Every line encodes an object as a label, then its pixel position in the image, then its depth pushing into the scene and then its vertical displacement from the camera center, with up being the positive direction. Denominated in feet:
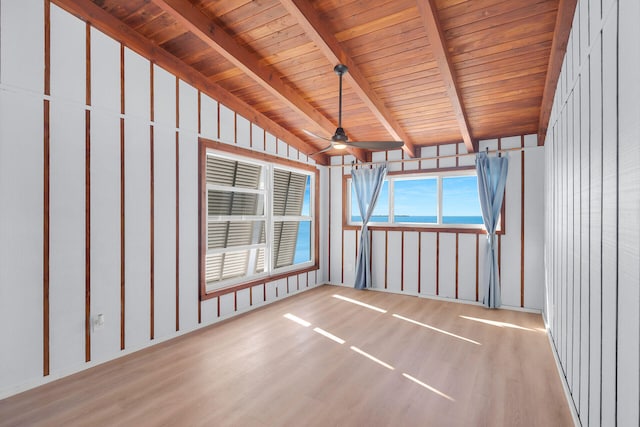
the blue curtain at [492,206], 14.43 +0.36
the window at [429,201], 15.83 +0.69
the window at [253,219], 13.12 -0.33
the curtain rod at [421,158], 14.48 +2.95
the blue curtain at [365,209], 17.67 +0.24
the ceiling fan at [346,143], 10.24 +2.49
